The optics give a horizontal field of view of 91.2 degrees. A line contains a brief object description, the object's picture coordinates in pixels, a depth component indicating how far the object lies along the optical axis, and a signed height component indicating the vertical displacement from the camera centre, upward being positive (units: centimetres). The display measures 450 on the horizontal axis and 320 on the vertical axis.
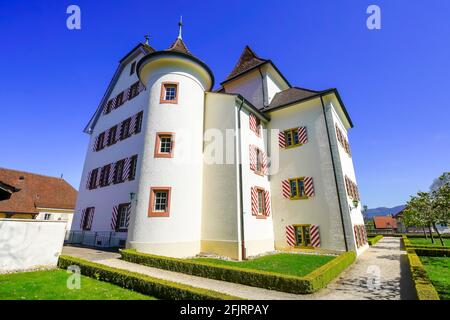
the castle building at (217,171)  1249 +367
